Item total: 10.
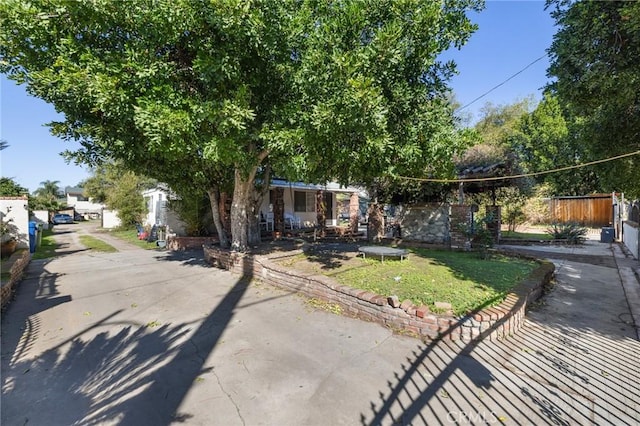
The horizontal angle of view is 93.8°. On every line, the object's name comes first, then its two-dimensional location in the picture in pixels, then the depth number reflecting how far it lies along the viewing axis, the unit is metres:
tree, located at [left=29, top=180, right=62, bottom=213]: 31.31
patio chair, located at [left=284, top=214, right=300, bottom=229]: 16.54
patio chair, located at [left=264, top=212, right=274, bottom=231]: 15.41
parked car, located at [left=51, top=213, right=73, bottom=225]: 36.61
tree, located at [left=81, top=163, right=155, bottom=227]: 20.30
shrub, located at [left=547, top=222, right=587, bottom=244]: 12.71
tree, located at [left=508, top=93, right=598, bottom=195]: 25.00
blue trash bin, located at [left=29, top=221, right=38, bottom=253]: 11.94
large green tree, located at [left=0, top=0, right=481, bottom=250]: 5.09
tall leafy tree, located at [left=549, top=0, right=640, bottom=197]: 4.44
